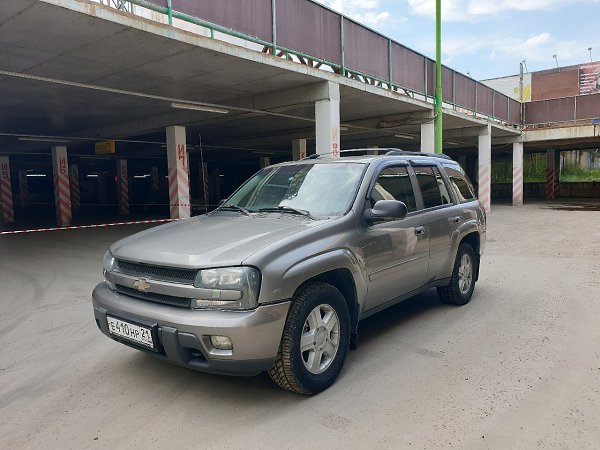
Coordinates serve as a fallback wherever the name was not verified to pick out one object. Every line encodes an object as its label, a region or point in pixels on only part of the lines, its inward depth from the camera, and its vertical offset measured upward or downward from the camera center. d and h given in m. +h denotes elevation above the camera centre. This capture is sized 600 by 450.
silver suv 2.87 -0.66
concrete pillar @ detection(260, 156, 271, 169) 32.75 +1.35
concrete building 7.41 +2.26
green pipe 12.13 +2.69
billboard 44.78 +9.21
